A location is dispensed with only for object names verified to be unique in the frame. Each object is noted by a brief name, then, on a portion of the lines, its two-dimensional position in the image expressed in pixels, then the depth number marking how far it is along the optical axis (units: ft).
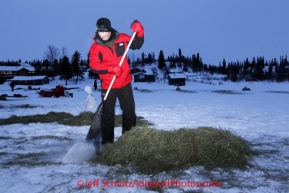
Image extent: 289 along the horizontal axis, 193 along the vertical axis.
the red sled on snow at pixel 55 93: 61.16
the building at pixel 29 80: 175.94
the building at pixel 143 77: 183.73
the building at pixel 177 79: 161.59
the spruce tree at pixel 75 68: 187.32
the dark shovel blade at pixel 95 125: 13.50
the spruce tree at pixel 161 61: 267.18
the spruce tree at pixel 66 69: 173.78
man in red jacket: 12.18
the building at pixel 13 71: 208.95
